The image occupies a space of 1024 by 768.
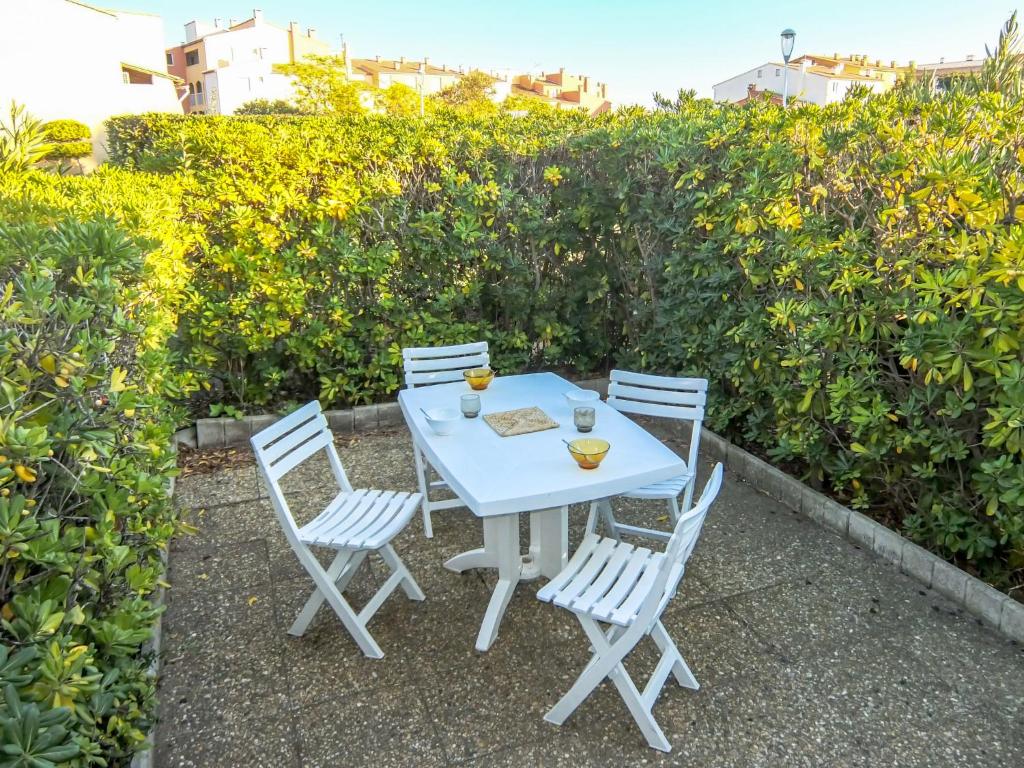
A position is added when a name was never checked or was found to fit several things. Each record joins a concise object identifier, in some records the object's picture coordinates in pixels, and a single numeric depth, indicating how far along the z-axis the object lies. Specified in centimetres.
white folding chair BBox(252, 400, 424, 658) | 280
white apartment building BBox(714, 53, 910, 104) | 4650
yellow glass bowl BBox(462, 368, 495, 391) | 384
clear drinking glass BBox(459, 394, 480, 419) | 338
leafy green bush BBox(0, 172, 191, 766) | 129
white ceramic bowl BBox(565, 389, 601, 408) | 348
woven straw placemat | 317
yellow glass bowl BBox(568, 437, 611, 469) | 268
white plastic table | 257
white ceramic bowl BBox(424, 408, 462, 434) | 317
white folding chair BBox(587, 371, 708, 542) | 349
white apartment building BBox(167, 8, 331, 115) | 5016
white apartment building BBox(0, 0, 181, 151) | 2812
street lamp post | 1875
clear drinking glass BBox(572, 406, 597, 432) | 312
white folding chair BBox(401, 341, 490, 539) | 428
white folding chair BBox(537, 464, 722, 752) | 226
